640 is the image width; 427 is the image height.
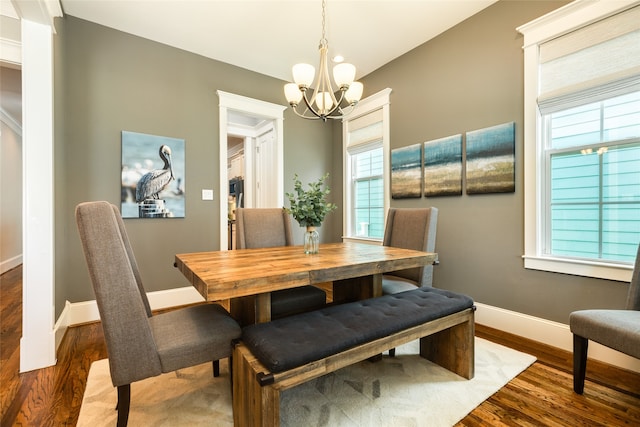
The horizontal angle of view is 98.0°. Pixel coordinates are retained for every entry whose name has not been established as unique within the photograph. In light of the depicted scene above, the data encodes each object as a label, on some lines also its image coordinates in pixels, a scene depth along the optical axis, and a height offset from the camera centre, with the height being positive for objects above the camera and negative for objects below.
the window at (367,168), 3.63 +0.58
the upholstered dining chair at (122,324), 1.11 -0.47
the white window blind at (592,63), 1.85 +1.05
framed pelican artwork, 2.91 +0.36
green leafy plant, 1.86 +0.01
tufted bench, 1.07 -0.61
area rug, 1.40 -1.06
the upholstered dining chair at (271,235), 2.00 -0.24
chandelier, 1.99 +0.93
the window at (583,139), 1.89 +0.52
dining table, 1.20 -0.31
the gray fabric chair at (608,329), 1.36 -0.63
